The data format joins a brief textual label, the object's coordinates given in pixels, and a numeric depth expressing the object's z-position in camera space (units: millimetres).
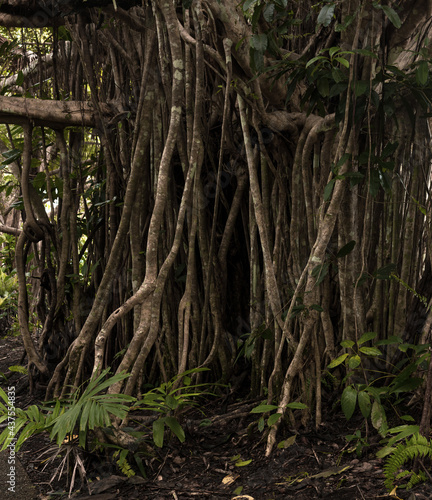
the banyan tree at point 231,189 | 2039
